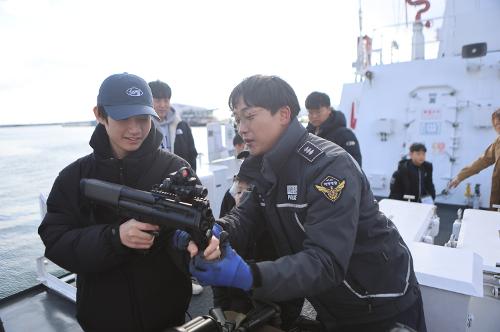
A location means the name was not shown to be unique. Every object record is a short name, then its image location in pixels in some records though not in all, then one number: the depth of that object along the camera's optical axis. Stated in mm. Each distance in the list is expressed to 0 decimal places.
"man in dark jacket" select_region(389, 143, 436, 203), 4883
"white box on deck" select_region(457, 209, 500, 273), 1950
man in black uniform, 1178
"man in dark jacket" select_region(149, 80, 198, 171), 3963
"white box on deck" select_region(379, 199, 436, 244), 2262
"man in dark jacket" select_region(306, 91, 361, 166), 3932
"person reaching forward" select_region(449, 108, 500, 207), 3605
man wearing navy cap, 1422
